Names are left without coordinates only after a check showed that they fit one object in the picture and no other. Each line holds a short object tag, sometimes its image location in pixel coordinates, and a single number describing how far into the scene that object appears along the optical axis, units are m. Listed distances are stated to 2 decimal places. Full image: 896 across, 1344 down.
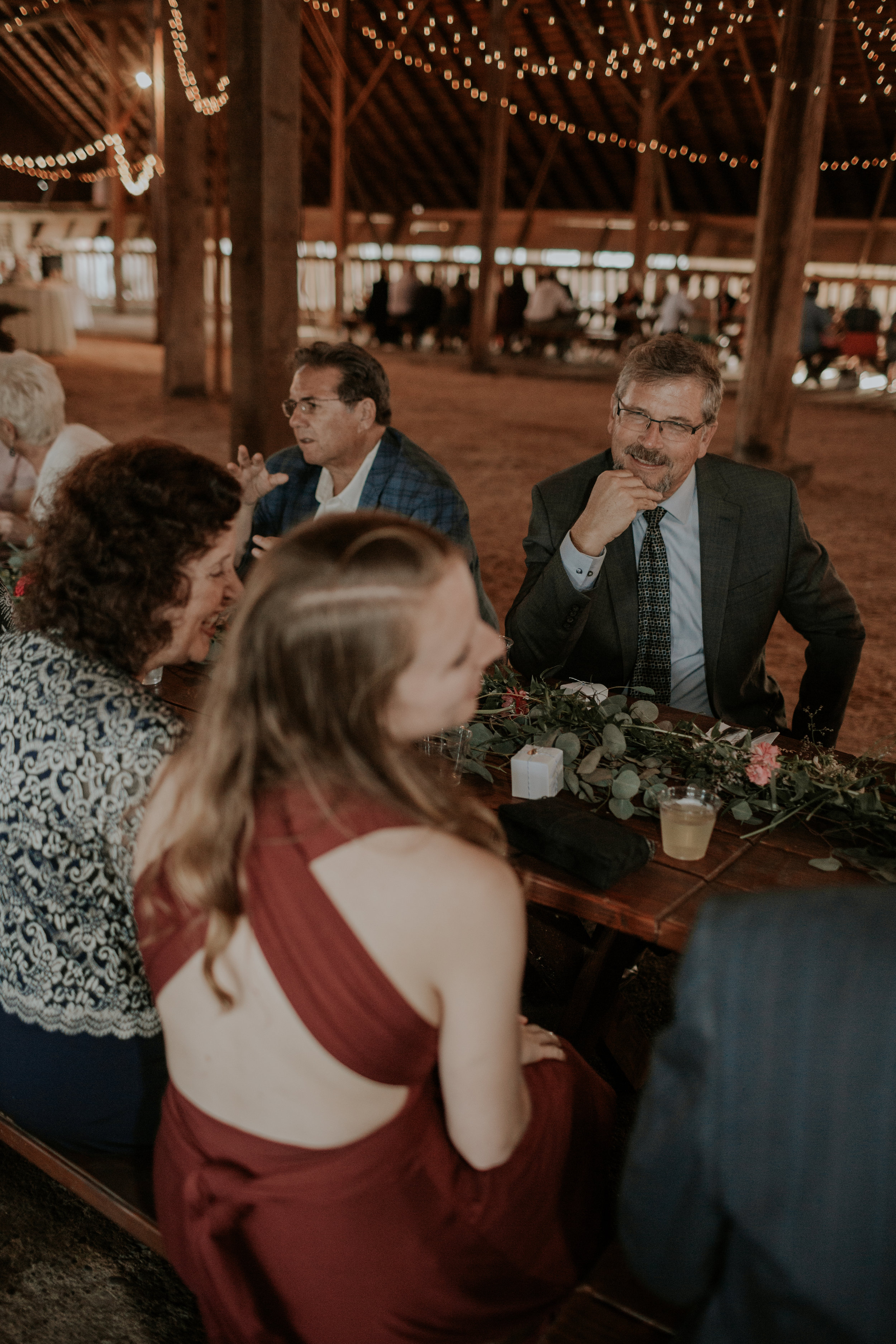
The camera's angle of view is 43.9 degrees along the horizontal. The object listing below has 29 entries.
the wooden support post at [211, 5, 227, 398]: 9.30
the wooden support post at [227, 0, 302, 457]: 4.77
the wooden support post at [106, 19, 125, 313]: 16.53
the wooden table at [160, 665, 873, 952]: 1.47
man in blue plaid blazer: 3.09
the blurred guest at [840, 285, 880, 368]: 12.99
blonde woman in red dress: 1.01
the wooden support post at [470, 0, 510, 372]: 11.71
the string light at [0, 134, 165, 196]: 13.25
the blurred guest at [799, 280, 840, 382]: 12.48
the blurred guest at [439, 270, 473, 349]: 15.53
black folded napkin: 1.52
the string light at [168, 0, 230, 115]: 9.18
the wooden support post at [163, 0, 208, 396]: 9.69
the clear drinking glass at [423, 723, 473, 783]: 1.89
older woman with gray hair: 3.20
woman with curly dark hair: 1.34
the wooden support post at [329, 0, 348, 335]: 13.45
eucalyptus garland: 1.69
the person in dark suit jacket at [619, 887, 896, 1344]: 0.86
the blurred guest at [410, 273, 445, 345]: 15.41
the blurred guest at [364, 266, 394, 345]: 15.49
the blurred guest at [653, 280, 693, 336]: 13.38
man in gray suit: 2.45
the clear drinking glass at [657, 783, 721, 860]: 1.60
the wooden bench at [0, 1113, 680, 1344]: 1.20
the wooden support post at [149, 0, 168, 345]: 10.47
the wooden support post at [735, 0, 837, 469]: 6.53
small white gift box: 1.76
